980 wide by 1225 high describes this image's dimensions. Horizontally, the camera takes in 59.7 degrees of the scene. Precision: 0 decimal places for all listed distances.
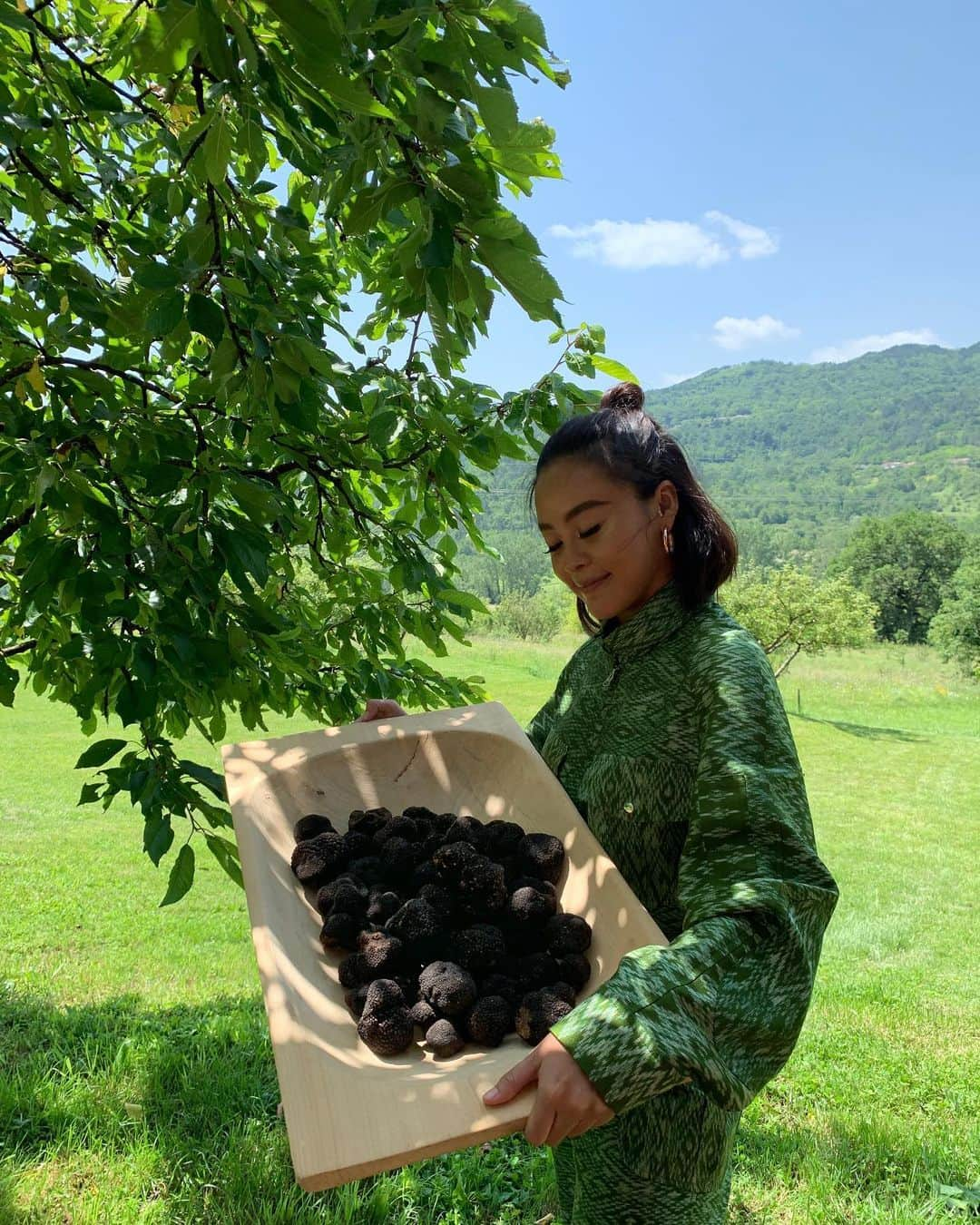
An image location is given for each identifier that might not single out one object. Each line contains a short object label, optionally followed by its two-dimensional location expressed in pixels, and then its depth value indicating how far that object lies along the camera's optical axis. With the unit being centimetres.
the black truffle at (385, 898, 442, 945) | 151
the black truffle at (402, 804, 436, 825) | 189
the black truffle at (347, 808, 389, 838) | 185
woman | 109
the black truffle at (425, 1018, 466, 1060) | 130
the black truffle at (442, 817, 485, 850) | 170
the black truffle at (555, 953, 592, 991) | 140
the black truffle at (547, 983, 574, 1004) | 136
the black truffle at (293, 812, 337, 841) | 182
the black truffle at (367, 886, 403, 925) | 159
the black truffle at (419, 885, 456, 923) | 157
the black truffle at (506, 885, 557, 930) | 154
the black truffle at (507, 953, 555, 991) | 141
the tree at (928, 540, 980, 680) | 3931
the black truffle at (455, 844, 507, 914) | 156
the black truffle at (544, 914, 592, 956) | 144
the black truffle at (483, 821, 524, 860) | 170
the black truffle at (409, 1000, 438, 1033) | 136
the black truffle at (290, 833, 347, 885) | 168
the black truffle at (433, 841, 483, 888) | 160
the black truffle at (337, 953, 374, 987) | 143
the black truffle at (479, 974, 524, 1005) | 139
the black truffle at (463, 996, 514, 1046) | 131
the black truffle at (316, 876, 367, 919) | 157
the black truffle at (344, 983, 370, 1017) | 139
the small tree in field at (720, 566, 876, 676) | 2603
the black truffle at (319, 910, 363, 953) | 153
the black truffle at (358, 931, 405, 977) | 143
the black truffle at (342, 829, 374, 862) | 175
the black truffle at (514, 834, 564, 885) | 162
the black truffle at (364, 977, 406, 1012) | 134
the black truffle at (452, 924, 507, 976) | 146
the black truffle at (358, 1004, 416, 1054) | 129
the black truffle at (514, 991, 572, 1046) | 128
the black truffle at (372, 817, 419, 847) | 179
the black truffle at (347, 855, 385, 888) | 168
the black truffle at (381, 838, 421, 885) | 170
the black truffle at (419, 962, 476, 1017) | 136
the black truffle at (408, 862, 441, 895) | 164
